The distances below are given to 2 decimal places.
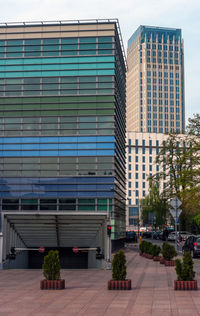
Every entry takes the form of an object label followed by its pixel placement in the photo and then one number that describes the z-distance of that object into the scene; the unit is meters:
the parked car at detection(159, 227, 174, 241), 69.83
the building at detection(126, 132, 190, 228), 152.12
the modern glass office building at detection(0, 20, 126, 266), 41.97
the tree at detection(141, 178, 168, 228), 87.21
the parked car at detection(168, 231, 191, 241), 56.68
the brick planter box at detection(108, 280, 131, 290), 16.11
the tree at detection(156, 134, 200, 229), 45.97
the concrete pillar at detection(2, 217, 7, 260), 25.66
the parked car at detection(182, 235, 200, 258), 31.58
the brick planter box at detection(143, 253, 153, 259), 32.56
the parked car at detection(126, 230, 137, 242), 64.75
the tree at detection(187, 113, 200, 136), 45.34
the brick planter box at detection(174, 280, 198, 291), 15.77
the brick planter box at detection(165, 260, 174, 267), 25.87
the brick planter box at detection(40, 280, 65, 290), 16.36
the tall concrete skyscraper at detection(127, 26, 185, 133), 199.62
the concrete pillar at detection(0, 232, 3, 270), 25.38
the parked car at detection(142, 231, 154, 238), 84.04
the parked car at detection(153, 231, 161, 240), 75.66
